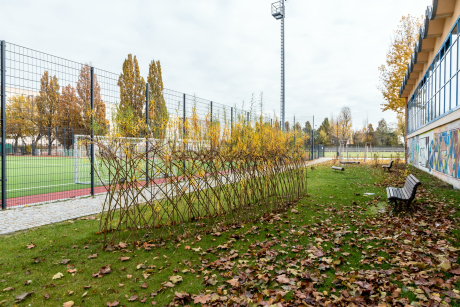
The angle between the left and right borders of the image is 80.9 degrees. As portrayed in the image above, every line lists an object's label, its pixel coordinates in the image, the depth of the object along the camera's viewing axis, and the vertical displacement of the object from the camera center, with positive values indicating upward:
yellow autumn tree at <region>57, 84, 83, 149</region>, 7.30 +1.01
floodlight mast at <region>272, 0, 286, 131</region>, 16.41 +8.39
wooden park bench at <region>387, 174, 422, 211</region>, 5.35 -0.95
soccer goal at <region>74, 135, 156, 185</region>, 9.66 -0.69
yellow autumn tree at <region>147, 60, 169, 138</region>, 7.97 +1.53
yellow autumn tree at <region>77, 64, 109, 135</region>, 7.68 +1.49
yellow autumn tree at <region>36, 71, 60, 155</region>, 6.82 +1.28
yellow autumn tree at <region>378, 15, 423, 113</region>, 21.86 +7.68
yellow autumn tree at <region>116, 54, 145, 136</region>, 7.96 +1.93
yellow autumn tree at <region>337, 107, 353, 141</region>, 39.08 +4.33
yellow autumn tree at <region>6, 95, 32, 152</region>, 6.27 +0.87
